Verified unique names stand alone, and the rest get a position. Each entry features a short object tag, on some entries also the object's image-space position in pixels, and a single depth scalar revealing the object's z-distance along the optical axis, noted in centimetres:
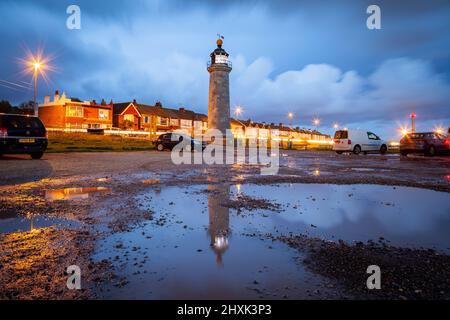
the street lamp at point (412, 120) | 4550
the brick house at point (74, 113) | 5875
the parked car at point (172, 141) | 2775
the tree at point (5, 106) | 6365
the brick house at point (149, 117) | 6650
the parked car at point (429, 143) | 2347
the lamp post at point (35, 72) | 2889
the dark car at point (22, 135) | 1359
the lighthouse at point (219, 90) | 4531
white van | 2756
